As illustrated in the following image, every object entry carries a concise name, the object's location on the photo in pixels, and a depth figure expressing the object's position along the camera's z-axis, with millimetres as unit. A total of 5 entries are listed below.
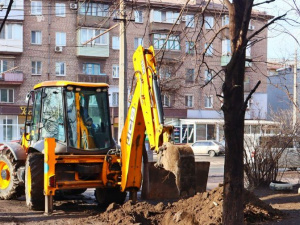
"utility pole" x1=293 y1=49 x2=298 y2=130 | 13552
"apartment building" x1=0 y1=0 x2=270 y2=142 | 40812
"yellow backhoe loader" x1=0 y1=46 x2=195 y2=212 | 9305
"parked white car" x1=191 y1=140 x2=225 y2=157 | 37906
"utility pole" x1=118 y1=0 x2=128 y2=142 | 16141
